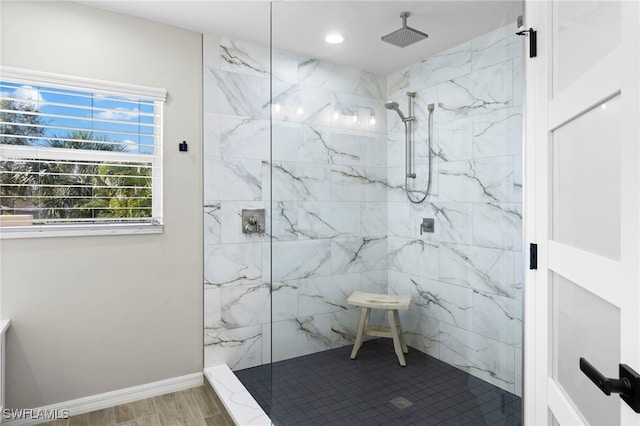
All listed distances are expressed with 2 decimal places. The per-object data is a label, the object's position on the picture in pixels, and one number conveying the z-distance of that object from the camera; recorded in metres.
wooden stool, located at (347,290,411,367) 1.66
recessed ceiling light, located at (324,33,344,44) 1.84
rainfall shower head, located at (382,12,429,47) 1.63
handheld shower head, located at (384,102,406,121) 1.67
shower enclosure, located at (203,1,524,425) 1.50
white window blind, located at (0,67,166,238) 2.22
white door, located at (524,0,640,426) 0.75
